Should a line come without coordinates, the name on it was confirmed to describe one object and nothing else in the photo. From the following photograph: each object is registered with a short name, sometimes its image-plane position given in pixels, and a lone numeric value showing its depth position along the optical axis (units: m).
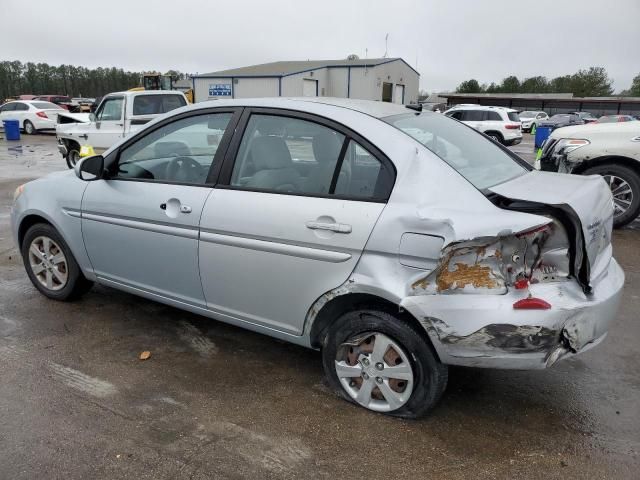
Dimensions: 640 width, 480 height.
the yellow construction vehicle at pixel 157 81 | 30.31
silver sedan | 2.30
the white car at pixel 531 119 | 36.22
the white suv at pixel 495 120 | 20.42
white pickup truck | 11.27
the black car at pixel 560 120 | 31.75
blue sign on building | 33.85
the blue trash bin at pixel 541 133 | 19.08
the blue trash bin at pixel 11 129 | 20.66
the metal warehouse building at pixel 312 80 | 33.38
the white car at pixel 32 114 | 23.36
